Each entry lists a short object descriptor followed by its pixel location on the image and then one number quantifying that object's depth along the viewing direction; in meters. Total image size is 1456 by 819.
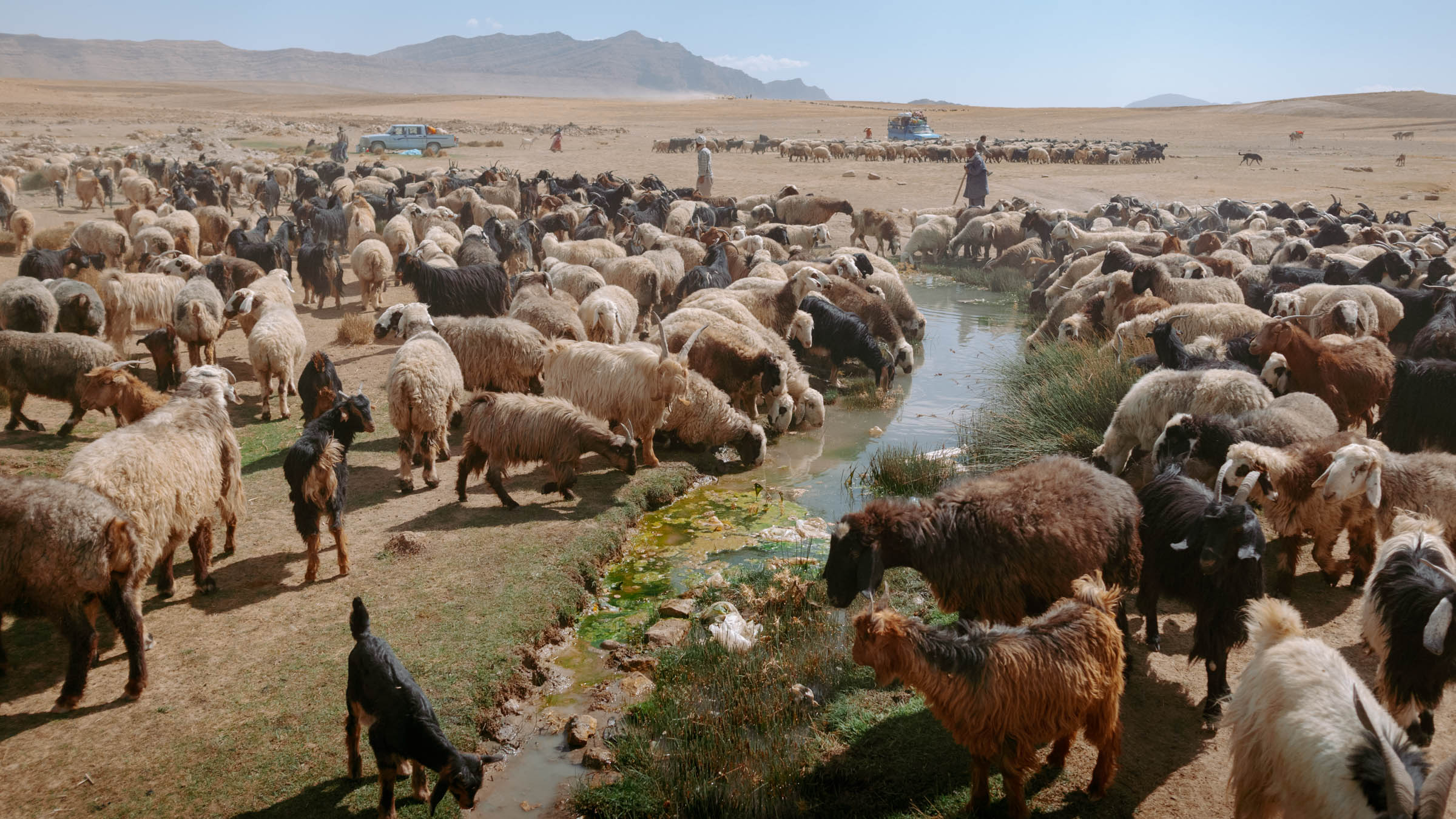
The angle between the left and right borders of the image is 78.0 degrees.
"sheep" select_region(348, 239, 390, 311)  14.50
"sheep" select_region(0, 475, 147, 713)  4.72
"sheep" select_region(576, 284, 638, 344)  11.34
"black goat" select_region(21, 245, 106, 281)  12.33
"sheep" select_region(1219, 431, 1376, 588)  6.11
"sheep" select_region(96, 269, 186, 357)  11.02
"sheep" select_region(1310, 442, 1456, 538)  5.75
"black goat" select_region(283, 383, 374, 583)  6.11
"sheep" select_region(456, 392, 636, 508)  7.77
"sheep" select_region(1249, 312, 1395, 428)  8.44
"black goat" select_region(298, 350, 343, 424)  8.22
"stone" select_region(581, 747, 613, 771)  4.80
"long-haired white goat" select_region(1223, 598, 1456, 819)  3.22
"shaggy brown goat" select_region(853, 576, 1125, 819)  4.08
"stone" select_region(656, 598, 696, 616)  6.35
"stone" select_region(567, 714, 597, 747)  4.97
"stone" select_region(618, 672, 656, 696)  5.50
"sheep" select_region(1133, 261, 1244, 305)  11.73
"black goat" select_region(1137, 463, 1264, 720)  5.07
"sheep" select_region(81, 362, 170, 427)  7.40
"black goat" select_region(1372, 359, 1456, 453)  7.91
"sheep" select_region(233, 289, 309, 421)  9.52
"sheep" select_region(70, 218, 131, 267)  15.33
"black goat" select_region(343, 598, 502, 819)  3.91
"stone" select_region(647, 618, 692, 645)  6.02
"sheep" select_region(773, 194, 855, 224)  23.38
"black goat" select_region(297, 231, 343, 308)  14.62
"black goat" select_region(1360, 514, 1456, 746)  4.56
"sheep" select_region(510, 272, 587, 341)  10.92
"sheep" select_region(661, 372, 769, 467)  9.27
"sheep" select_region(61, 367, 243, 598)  5.45
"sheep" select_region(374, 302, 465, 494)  8.06
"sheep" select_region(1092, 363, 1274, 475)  7.67
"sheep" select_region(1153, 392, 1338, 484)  6.81
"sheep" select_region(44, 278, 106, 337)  10.44
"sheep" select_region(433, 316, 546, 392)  9.89
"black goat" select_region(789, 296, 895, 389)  12.00
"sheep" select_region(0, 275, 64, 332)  9.80
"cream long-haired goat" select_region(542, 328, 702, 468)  8.88
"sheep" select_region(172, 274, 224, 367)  10.33
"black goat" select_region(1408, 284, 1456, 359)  9.36
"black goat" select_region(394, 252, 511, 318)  12.19
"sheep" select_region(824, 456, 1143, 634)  5.09
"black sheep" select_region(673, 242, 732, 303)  13.95
